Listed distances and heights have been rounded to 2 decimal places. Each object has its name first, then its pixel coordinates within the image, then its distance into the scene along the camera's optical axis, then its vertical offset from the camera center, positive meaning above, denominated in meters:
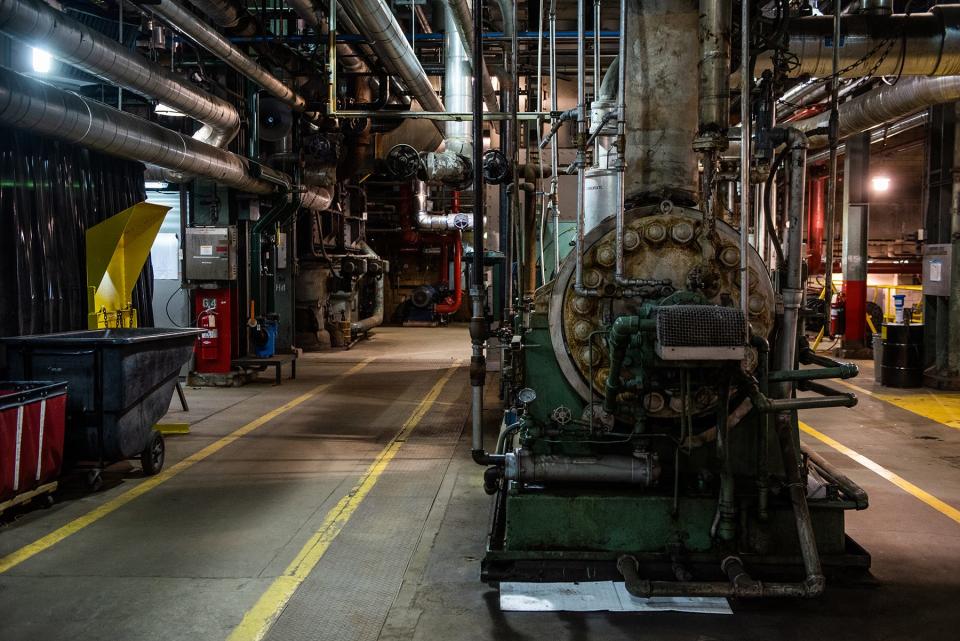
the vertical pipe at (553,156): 4.89 +1.03
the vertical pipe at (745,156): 3.69 +0.69
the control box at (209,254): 10.67 +0.65
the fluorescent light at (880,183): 21.09 +3.20
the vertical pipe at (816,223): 19.47 +2.02
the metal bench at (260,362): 11.07 -0.94
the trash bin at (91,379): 5.75 -0.61
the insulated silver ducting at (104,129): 5.67 +1.55
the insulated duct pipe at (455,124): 10.52 +2.75
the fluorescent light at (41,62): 8.39 +2.75
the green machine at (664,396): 3.86 -0.53
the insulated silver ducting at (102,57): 5.42 +2.09
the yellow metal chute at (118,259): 7.56 +0.42
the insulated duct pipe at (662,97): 4.26 +1.15
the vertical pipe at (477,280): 4.19 +0.10
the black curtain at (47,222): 6.43 +0.73
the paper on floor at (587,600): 3.71 -1.53
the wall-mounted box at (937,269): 10.84 +0.38
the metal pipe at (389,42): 6.84 +2.67
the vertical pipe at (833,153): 4.07 +0.77
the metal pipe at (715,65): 4.12 +1.28
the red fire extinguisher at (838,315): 15.86 -0.43
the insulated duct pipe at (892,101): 9.29 +2.56
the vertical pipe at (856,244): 14.56 +1.00
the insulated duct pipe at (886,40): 7.90 +2.71
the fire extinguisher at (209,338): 10.71 -0.56
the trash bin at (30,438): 4.87 -0.94
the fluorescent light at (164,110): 8.23 +2.15
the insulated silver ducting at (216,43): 6.96 +2.72
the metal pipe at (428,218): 19.70 +2.12
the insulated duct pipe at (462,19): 8.07 +3.17
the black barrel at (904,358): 11.06 -0.94
